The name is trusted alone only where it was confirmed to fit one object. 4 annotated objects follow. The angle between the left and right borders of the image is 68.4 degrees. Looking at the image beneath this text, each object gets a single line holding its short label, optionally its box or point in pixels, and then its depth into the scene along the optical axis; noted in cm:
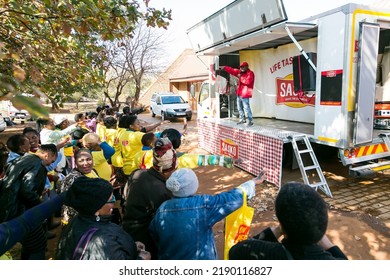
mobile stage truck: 460
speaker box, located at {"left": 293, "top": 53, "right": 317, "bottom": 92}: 525
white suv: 1894
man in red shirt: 698
